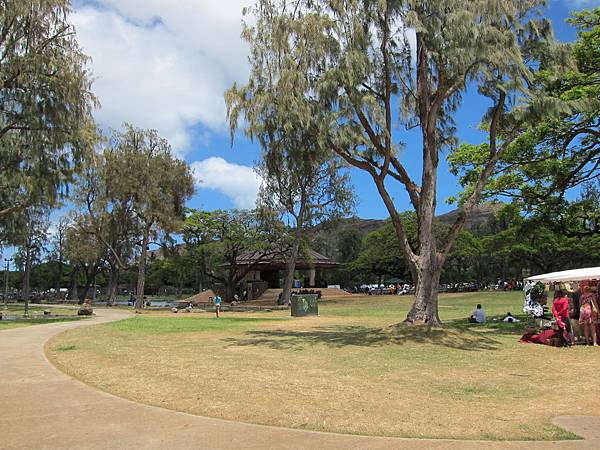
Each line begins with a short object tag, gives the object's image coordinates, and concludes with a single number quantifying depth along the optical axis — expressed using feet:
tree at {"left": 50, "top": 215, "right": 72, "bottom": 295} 183.83
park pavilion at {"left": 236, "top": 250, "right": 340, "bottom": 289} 167.25
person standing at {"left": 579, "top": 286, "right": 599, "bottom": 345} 44.21
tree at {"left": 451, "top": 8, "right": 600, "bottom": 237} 55.06
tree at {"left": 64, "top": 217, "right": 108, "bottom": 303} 156.46
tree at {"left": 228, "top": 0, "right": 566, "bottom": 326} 47.80
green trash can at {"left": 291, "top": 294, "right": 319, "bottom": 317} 97.60
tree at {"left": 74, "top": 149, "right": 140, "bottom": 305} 133.28
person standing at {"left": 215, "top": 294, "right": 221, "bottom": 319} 102.02
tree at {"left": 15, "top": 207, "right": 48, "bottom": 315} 134.10
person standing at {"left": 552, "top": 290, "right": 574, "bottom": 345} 44.29
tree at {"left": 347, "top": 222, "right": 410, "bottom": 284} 232.32
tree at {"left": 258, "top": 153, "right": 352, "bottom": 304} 144.46
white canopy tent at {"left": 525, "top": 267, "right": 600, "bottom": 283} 47.55
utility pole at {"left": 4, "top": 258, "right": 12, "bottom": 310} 168.59
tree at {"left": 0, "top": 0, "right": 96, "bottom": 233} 76.69
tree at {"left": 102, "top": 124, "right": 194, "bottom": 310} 130.62
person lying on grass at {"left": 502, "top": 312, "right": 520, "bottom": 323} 69.30
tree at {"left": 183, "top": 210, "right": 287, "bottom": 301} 149.48
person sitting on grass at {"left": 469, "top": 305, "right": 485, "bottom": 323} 67.82
